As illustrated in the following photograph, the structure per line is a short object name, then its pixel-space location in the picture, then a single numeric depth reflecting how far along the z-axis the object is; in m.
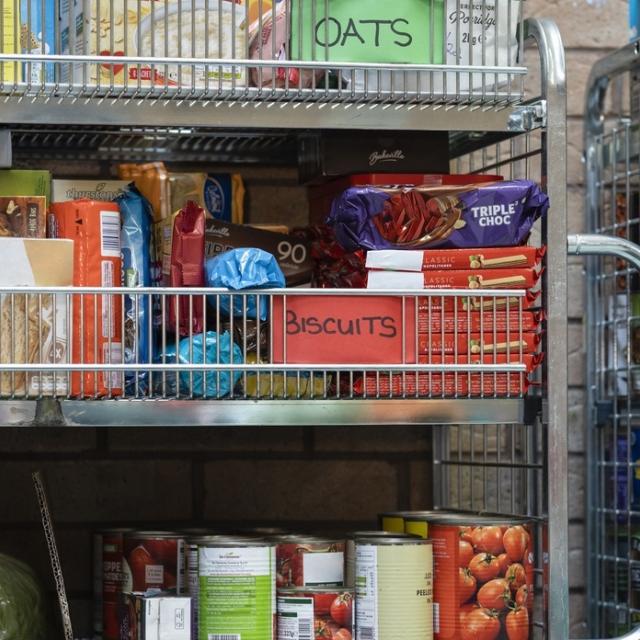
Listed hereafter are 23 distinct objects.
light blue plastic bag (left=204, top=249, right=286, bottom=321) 2.58
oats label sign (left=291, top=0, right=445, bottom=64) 2.63
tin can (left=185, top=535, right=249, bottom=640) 2.59
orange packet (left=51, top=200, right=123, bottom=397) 2.57
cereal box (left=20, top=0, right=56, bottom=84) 2.58
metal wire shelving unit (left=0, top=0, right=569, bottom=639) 2.56
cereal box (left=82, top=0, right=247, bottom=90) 2.59
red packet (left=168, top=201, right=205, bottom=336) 2.61
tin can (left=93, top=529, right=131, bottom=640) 2.68
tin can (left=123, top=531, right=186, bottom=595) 2.66
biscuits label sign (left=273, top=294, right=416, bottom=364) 2.59
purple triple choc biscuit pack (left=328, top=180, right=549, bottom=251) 2.63
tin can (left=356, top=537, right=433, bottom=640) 2.60
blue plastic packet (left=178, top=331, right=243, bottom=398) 2.59
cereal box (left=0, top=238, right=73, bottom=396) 2.55
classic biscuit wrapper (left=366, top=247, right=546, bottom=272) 2.63
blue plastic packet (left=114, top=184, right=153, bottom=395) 2.60
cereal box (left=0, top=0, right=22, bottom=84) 2.57
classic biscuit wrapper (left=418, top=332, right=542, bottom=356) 2.62
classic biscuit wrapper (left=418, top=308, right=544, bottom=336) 2.62
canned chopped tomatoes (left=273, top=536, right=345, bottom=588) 2.61
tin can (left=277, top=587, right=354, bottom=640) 2.58
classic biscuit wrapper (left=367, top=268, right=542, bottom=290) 2.63
